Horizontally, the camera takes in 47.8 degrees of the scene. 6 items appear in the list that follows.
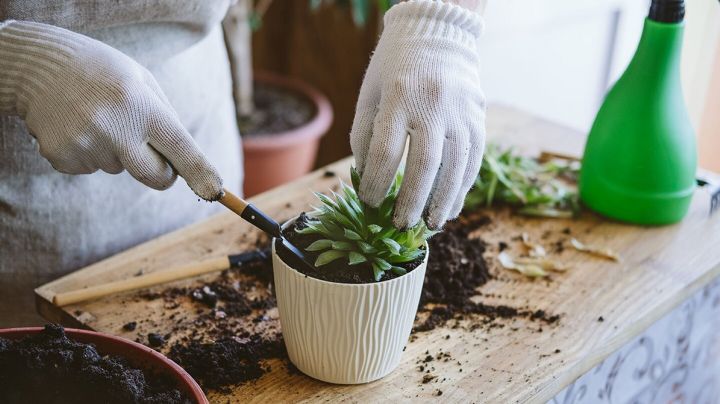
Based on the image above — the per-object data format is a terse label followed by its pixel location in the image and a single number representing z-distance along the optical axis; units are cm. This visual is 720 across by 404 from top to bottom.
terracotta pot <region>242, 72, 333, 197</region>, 226
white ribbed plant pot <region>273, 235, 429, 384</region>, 90
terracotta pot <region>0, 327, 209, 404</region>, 86
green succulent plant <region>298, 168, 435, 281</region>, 91
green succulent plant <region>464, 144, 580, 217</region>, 139
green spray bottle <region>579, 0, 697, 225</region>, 127
